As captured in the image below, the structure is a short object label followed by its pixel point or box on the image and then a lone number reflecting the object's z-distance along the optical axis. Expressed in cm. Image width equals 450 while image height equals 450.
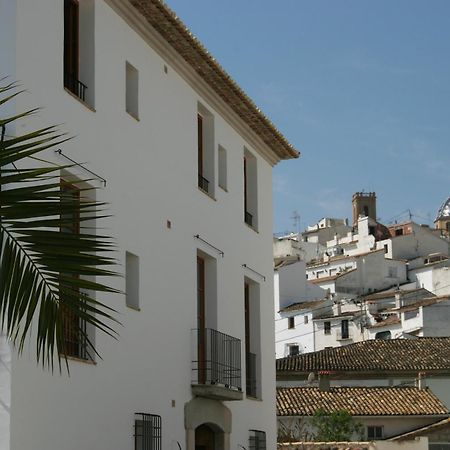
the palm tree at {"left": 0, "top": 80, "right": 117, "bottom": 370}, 1027
